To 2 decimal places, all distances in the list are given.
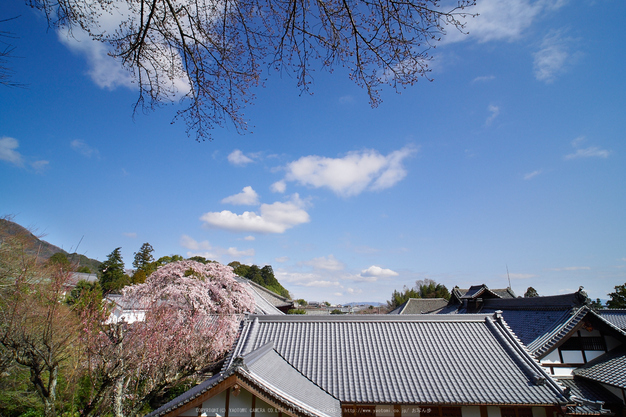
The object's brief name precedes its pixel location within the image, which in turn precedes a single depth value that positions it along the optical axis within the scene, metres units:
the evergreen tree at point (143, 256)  44.66
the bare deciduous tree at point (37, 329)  5.76
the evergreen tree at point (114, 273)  33.92
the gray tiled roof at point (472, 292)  21.36
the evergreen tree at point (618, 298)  26.56
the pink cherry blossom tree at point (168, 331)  7.03
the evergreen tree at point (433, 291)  46.44
